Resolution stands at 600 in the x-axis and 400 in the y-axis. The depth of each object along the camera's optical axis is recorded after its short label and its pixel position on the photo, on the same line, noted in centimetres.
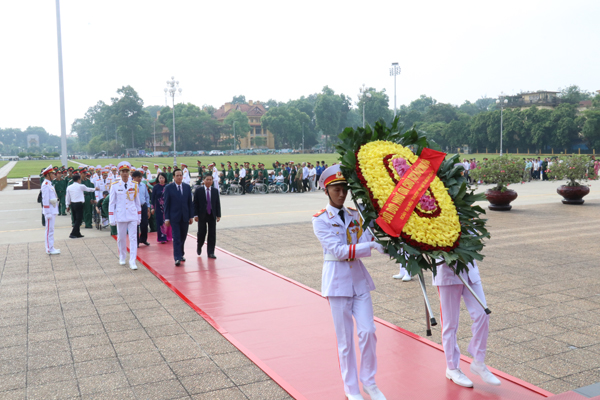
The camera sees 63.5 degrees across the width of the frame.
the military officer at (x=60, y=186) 1684
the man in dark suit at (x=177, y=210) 934
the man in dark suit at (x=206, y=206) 955
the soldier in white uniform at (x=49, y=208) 1033
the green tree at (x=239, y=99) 18000
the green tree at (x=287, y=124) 11331
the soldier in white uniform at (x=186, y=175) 2262
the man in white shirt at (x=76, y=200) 1309
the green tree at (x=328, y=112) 11531
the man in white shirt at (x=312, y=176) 2809
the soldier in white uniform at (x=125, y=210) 918
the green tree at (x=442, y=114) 9575
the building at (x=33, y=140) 17212
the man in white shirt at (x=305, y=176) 2783
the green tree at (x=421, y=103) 14319
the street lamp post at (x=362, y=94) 3992
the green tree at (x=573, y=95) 9204
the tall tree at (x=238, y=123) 10956
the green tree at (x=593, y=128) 6212
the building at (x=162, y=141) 11488
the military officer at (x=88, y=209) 1480
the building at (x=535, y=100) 8738
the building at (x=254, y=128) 12394
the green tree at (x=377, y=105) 9831
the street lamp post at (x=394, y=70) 4088
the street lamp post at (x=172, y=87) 4418
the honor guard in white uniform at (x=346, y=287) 376
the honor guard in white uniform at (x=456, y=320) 403
